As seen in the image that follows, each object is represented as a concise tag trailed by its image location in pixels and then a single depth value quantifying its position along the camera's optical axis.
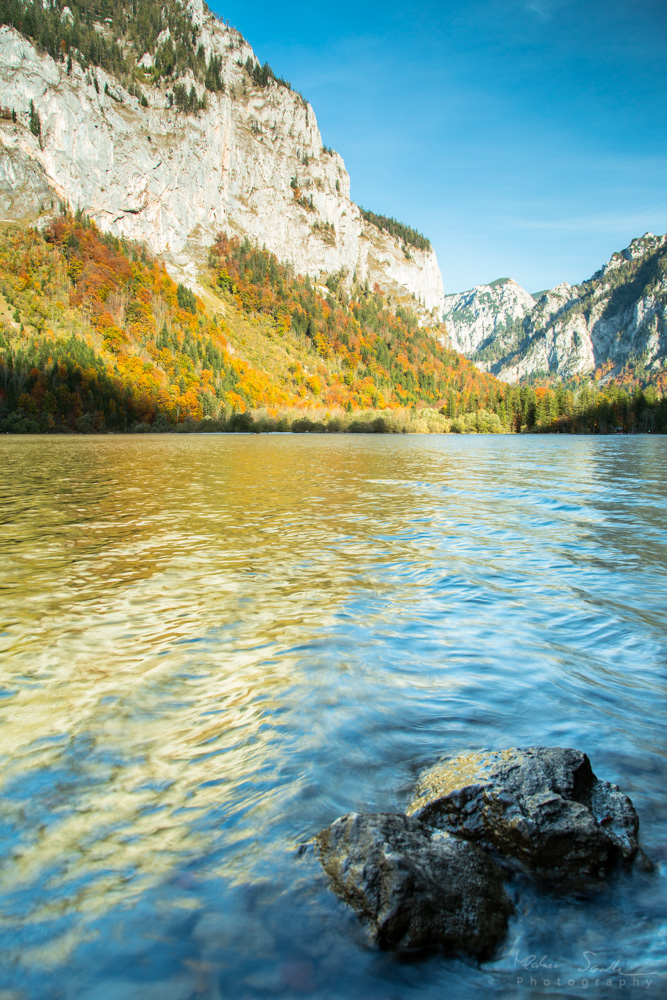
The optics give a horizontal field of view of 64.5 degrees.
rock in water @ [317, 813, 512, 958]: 2.69
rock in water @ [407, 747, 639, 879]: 3.21
